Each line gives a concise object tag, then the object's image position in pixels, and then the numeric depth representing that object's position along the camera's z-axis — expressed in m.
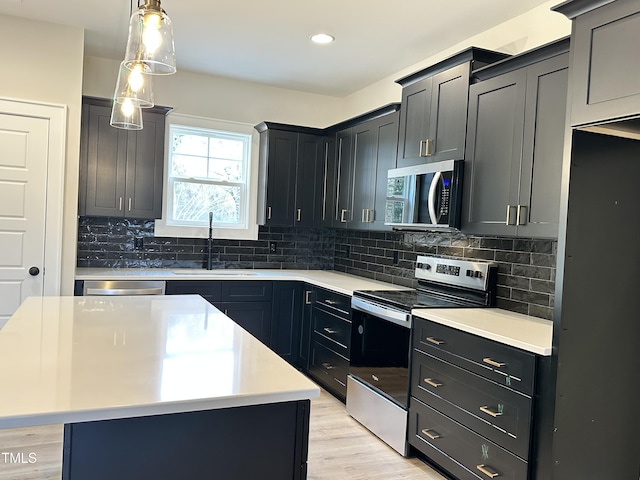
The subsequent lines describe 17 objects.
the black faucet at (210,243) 4.69
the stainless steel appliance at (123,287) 3.76
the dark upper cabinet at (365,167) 3.86
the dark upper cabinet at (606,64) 1.78
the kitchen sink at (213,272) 4.30
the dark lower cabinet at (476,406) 2.12
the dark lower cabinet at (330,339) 3.68
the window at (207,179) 4.67
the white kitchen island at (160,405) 1.24
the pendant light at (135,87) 2.11
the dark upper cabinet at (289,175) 4.70
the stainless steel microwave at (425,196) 2.98
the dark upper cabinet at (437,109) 2.98
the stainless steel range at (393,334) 2.99
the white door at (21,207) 3.54
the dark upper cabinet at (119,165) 4.02
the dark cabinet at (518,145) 2.40
